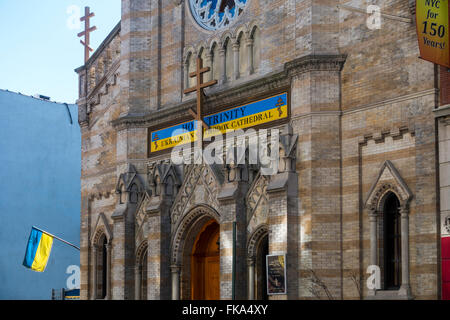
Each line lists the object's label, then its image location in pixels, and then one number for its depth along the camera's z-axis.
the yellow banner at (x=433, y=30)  22.03
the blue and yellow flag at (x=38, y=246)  38.59
